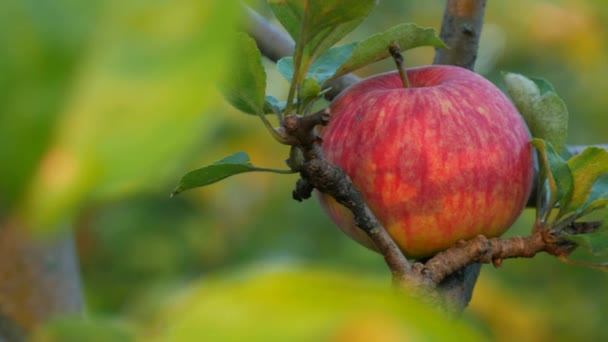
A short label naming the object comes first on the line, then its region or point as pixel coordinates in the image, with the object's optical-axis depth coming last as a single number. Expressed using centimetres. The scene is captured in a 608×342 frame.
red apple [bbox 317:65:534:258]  146
